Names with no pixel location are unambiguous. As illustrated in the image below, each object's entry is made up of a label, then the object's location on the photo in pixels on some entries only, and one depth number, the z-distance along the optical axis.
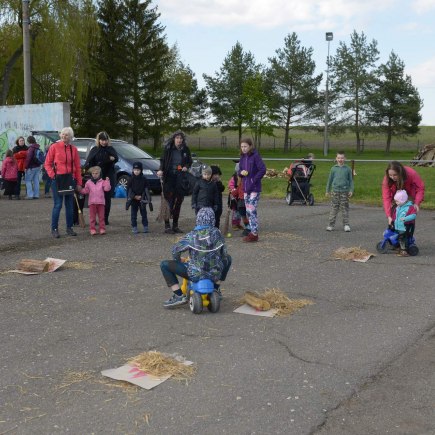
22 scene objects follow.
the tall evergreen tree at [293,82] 81.56
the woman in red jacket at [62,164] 11.75
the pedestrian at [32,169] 18.67
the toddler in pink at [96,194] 12.27
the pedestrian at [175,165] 12.25
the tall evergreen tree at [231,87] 80.76
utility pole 23.72
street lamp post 51.81
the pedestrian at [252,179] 11.47
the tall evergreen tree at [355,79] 78.75
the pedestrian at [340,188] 12.84
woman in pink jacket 10.39
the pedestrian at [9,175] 18.83
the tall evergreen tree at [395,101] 76.12
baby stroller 17.72
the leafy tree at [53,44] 32.88
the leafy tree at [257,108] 72.56
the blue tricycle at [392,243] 10.34
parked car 20.22
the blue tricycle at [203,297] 6.86
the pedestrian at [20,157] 19.09
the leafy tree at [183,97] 70.76
